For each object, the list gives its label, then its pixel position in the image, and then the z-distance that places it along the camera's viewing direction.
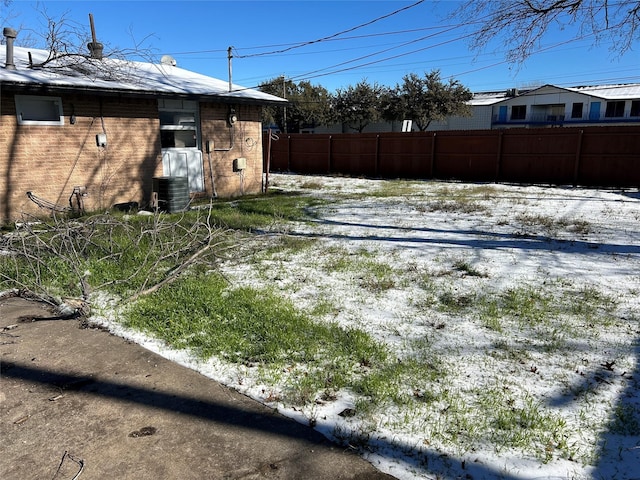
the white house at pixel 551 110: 45.56
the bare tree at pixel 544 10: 8.27
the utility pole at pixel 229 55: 15.04
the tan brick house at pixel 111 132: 9.25
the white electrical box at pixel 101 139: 10.41
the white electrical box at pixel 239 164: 13.50
